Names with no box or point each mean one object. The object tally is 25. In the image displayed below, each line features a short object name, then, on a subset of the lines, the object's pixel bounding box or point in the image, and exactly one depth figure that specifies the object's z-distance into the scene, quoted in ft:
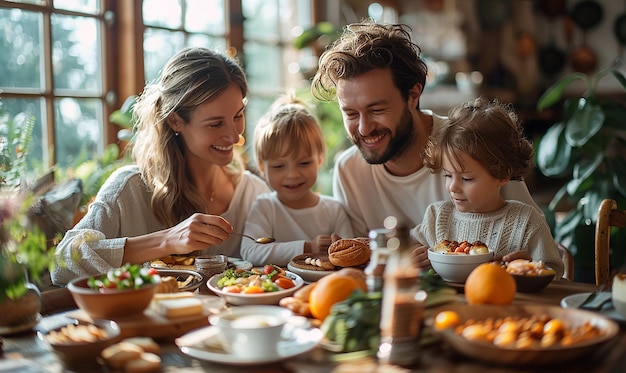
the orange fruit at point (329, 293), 4.78
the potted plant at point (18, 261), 4.58
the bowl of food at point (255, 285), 5.28
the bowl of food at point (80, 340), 4.05
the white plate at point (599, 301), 4.69
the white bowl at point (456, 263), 5.69
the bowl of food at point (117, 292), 4.55
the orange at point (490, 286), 4.80
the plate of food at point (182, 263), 6.61
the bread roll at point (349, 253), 6.12
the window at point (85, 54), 9.68
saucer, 4.02
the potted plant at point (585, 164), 10.82
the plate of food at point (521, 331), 3.83
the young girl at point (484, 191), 6.53
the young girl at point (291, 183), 7.87
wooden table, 3.91
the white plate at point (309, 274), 6.04
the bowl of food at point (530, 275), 5.37
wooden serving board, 4.55
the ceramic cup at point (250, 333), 4.02
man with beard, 7.79
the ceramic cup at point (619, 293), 4.64
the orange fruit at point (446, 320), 4.25
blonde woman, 7.47
